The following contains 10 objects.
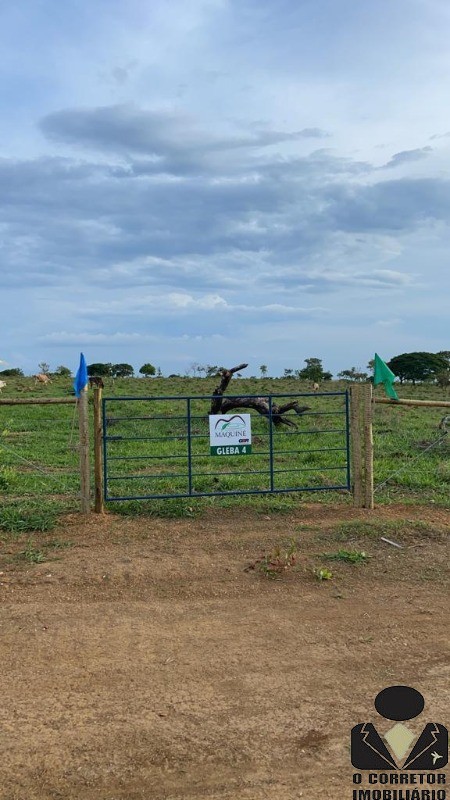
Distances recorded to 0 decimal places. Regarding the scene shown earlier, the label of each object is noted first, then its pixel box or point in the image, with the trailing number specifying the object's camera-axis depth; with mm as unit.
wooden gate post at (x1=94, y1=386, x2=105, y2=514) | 8945
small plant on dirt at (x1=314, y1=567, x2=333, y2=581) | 6883
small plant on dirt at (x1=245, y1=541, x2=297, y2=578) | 7008
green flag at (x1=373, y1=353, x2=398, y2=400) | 9695
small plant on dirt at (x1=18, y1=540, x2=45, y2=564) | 7316
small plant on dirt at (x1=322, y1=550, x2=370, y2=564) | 7398
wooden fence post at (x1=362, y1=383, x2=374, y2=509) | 9445
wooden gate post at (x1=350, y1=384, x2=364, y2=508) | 9555
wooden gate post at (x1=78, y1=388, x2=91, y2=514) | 8875
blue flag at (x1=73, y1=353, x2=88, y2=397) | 8875
